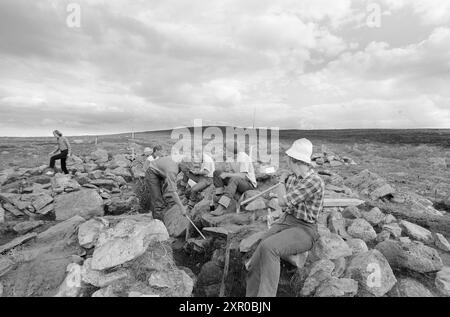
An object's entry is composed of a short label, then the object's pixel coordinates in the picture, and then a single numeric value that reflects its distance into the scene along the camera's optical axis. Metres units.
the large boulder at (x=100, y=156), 21.56
